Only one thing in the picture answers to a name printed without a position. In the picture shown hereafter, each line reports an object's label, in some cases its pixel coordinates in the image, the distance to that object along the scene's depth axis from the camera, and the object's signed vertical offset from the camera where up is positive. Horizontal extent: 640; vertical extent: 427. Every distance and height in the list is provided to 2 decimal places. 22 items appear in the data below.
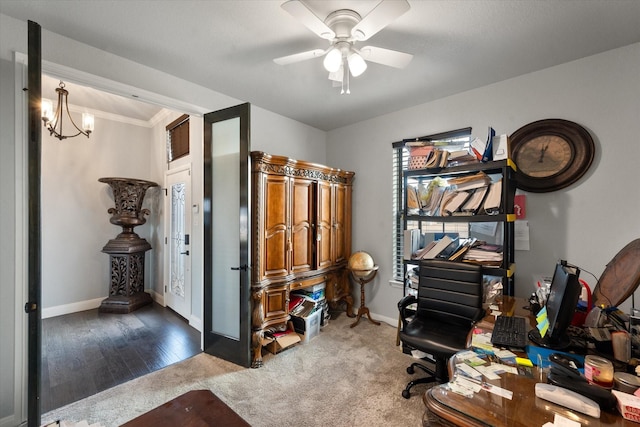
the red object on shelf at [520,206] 2.54 +0.06
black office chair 2.00 -0.85
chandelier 2.88 +1.15
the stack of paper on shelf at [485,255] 2.27 -0.37
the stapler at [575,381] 0.88 -0.61
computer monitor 1.20 -0.46
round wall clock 2.26 +0.51
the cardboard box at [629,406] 0.84 -0.61
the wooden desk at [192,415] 1.12 -0.87
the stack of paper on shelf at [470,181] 2.31 +0.27
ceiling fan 1.41 +1.07
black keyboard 1.35 -0.65
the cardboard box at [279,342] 2.81 -1.36
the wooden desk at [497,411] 0.84 -0.65
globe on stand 3.46 -0.73
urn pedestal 3.97 -0.52
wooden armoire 2.71 -0.25
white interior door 3.62 -0.40
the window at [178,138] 3.65 +1.09
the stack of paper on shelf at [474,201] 2.32 +0.10
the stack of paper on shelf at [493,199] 2.21 +0.11
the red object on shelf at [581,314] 1.54 -0.59
